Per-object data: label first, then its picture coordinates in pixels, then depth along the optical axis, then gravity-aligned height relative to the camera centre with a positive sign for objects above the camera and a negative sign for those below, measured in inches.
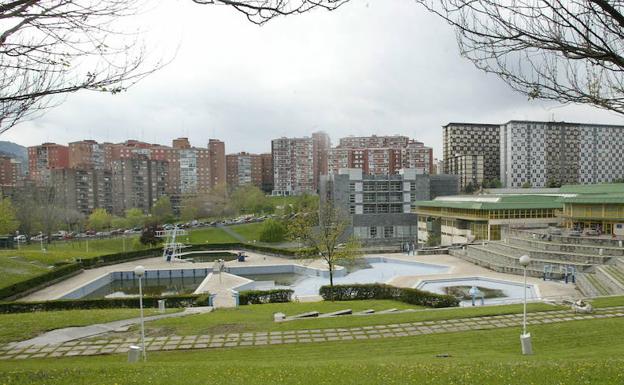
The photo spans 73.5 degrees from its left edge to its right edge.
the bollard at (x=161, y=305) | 703.9 -201.6
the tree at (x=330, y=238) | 976.3 -128.3
